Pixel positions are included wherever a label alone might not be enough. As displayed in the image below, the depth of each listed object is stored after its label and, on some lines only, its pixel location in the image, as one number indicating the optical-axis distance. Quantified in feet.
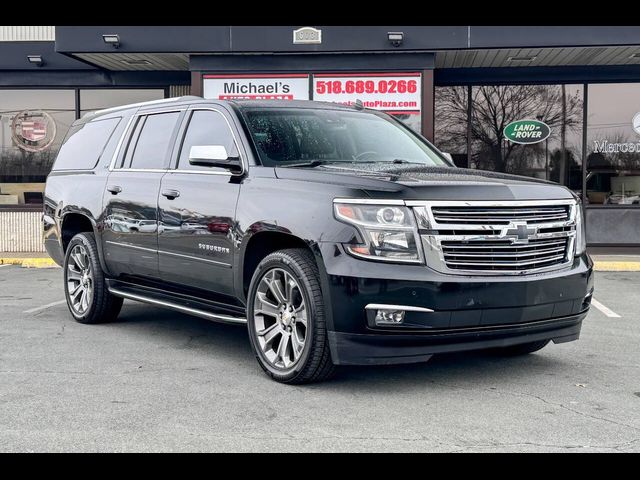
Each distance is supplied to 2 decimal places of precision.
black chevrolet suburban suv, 16.07
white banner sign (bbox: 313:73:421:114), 45.60
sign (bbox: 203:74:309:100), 46.34
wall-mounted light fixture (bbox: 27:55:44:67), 49.67
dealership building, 45.55
